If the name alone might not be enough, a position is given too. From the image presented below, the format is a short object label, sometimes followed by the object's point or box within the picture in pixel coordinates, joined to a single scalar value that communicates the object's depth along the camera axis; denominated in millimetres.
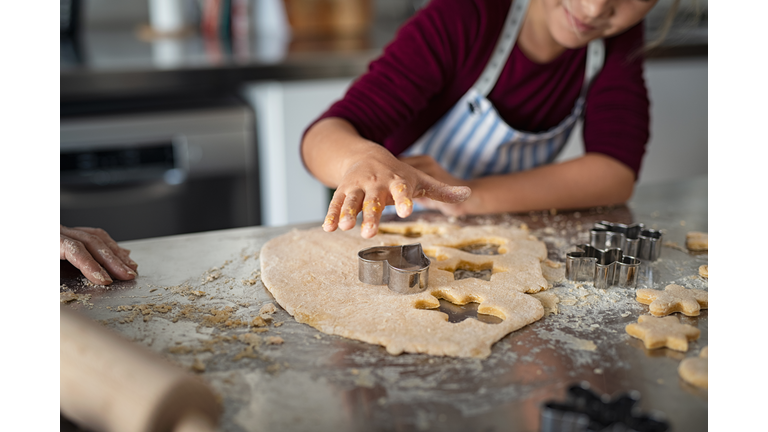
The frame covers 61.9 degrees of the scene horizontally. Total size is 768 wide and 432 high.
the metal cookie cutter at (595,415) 495
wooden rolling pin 522
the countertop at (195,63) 1757
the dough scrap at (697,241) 1012
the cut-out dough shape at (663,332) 688
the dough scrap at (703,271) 898
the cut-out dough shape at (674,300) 770
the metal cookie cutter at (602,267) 843
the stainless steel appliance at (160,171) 1779
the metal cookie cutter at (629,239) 954
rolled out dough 700
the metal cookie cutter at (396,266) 800
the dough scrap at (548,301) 780
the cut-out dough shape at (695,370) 615
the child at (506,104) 1142
